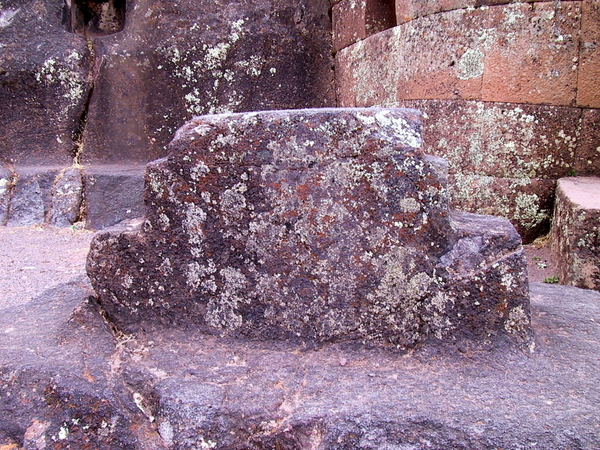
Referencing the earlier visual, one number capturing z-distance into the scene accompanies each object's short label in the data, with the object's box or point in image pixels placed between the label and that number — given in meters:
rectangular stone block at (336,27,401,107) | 3.67
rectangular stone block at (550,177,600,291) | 2.36
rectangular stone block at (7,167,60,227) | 3.76
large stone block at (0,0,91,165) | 3.95
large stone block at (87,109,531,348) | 1.30
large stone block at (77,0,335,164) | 4.09
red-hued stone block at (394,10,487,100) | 3.14
